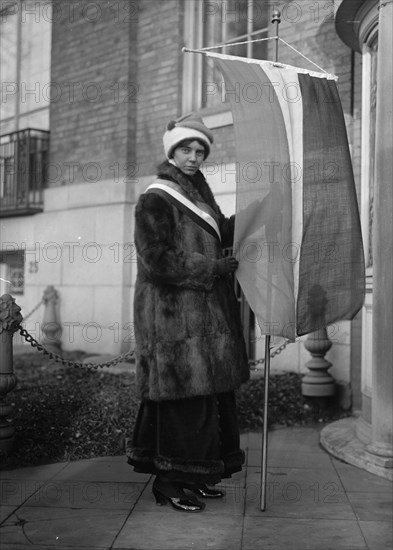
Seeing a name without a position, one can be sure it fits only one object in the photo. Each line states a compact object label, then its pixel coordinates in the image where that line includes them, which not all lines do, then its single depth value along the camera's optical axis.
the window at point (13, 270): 10.36
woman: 3.57
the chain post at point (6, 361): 4.53
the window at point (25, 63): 10.41
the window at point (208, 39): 8.04
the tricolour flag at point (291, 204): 3.52
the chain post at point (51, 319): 9.42
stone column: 4.39
